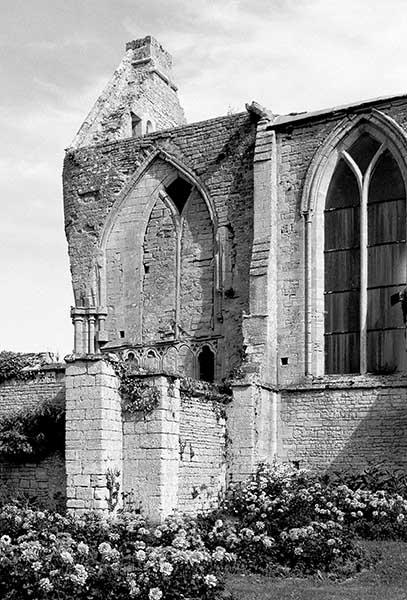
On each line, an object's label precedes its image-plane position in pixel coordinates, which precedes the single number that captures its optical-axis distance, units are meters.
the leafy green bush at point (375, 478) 15.75
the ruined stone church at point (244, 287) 16.14
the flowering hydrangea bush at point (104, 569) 8.20
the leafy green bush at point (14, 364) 17.17
